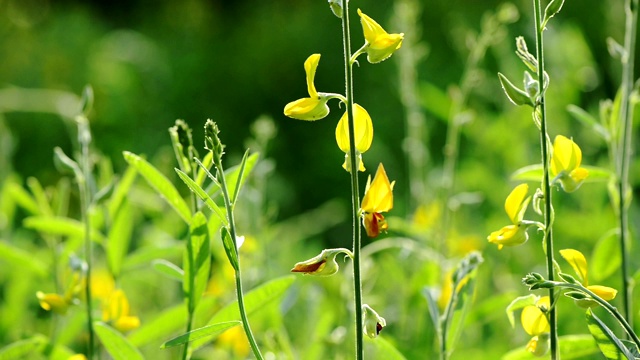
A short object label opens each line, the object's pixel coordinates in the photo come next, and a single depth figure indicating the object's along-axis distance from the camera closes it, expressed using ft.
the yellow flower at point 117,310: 5.68
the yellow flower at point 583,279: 5.09
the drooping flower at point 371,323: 5.10
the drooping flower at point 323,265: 5.09
